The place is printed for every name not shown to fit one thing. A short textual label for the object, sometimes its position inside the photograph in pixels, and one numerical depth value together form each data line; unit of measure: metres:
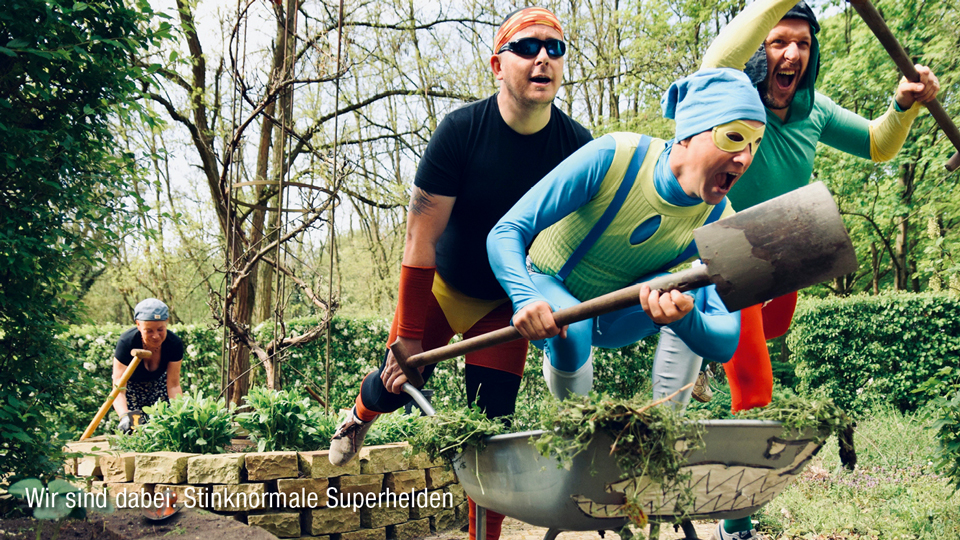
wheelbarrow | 1.22
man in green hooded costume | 1.86
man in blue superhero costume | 1.50
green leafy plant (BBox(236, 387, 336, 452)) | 3.98
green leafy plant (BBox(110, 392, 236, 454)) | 3.93
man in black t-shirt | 1.93
